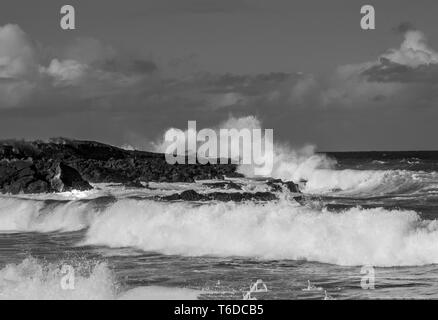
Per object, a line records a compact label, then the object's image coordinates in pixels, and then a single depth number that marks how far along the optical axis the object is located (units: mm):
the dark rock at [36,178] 43738
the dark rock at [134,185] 47500
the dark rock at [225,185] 47250
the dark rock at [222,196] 34844
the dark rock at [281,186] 46884
